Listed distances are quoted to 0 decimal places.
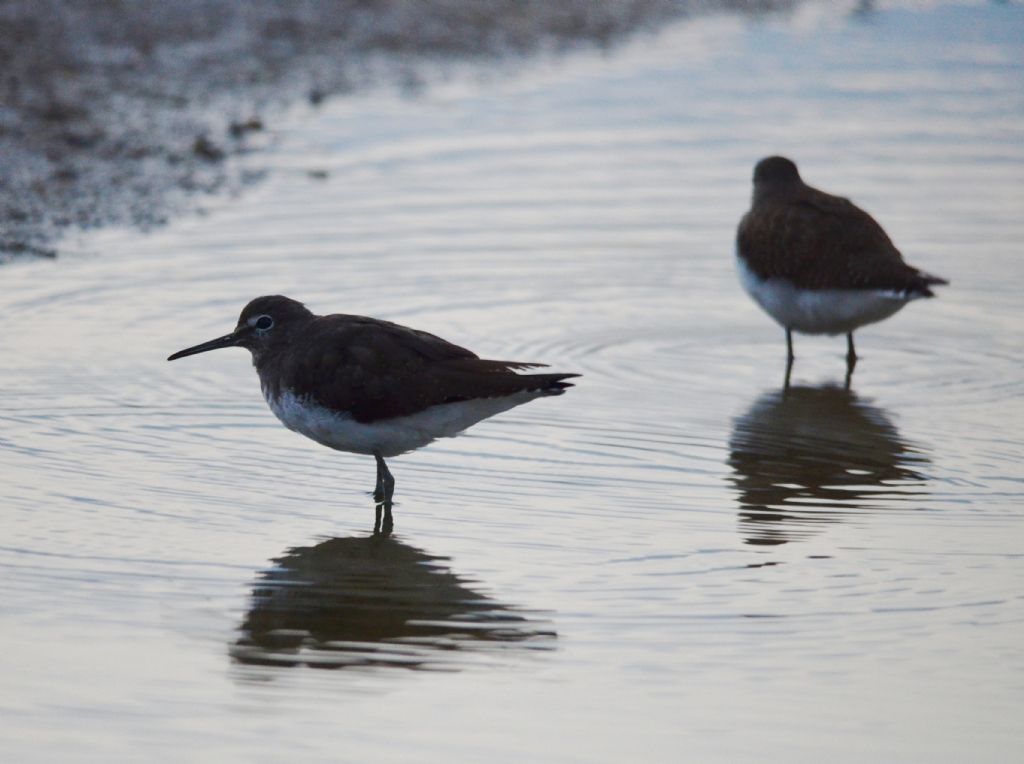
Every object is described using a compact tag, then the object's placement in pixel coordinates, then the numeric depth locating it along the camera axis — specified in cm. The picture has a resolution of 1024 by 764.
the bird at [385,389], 1421
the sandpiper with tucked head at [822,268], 1880
